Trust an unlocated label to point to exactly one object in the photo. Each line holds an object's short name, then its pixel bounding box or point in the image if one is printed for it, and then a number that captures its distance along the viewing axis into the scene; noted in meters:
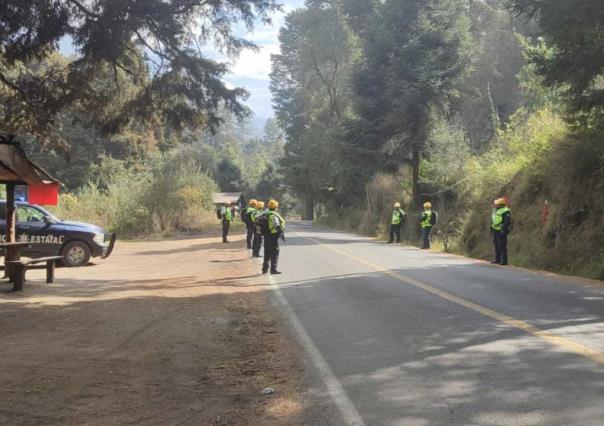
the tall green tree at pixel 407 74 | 32.25
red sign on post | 15.69
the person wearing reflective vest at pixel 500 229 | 15.98
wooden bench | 11.58
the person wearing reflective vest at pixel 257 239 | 18.17
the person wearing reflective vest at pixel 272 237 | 13.88
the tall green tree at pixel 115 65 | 10.69
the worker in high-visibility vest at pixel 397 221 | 26.88
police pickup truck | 16.27
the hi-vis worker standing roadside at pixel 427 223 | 23.83
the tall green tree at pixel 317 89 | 56.03
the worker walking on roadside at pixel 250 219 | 19.75
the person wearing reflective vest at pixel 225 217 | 26.89
